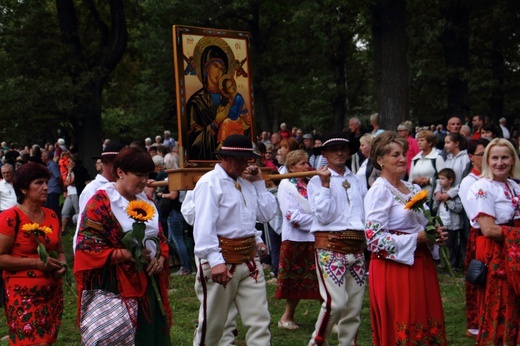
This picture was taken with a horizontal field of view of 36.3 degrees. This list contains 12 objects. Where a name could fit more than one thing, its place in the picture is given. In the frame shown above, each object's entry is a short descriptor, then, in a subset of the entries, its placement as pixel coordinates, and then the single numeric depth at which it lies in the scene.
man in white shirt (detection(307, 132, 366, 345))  7.13
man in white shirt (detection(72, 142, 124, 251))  6.92
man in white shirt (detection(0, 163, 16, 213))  12.16
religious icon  7.80
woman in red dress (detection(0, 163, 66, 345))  6.51
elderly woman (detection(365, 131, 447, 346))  6.08
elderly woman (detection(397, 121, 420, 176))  12.58
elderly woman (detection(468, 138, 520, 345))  6.48
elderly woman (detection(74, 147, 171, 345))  5.57
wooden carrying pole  7.77
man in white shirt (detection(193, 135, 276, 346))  6.37
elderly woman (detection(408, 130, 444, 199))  11.49
